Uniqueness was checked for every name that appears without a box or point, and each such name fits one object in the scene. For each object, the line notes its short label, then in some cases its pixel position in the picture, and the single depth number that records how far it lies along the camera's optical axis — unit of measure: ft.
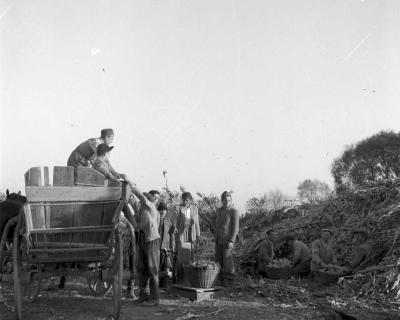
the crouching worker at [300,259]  34.60
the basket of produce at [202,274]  26.94
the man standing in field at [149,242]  23.86
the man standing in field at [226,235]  32.45
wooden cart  18.25
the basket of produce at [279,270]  33.94
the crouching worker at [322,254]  33.12
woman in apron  33.47
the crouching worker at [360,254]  32.35
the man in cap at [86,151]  26.22
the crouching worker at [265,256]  35.78
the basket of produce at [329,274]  30.99
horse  22.75
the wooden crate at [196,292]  26.45
